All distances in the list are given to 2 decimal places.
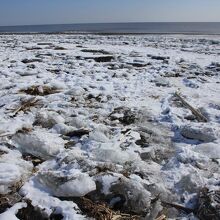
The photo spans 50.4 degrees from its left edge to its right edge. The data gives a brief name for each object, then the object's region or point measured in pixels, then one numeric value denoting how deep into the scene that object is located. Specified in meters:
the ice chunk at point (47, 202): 2.21
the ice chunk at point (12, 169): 2.49
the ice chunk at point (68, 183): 2.39
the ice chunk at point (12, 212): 2.12
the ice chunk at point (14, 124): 3.44
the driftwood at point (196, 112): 4.02
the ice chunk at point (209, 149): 3.04
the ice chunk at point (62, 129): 3.53
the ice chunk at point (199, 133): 3.44
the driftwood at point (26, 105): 4.08
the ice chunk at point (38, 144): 2.99
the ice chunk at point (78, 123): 3.71
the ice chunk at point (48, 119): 3.72
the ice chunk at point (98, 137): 3.32
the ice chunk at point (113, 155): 2.91
